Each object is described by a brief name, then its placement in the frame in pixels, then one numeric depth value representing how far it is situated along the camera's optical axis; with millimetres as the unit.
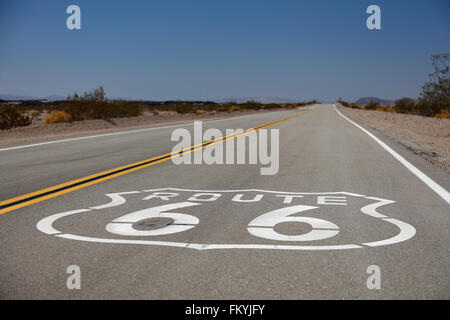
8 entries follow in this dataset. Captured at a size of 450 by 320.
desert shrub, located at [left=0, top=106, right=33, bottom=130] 22344
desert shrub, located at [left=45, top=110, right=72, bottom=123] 26828
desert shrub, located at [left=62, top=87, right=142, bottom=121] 27609
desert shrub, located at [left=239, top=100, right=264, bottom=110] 77812
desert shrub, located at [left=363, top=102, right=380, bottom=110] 86312
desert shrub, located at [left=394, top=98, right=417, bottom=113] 51434
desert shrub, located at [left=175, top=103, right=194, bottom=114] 52281
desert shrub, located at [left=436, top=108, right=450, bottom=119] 32094
